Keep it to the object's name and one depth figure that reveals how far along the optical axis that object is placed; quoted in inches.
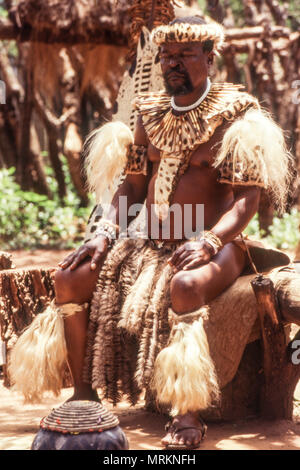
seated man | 142.0
